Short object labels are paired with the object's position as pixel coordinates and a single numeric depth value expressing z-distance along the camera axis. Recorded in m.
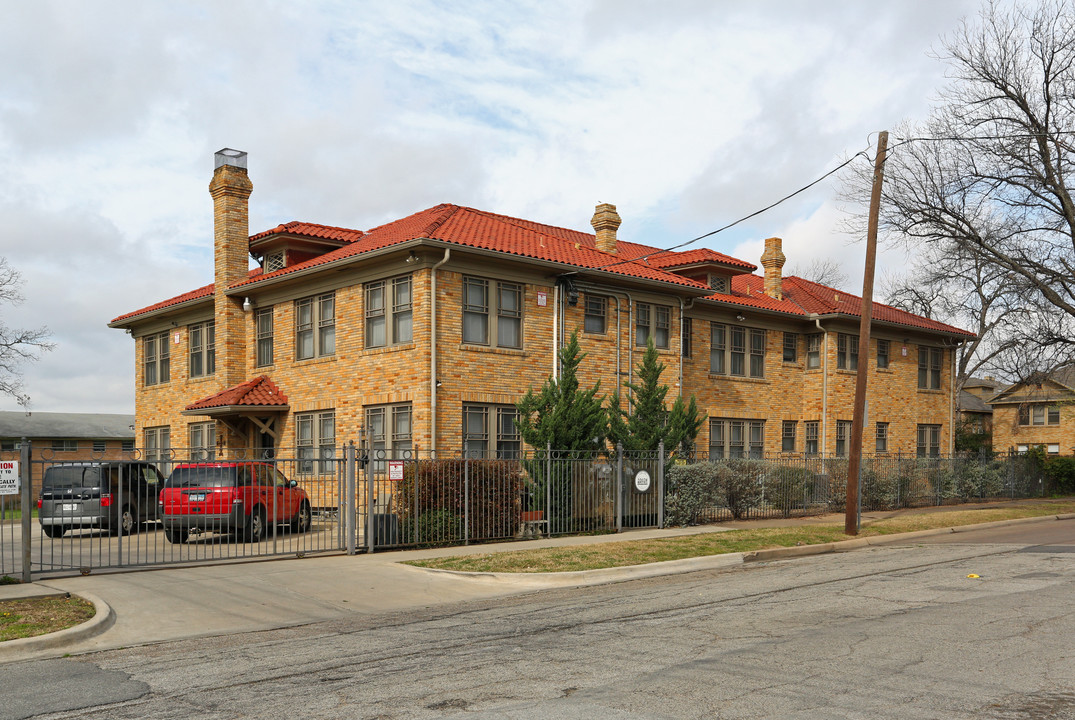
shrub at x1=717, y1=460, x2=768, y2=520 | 21.83
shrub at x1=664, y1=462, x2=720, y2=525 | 20.47
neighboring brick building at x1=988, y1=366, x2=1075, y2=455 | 60.12
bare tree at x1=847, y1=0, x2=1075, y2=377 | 29.42
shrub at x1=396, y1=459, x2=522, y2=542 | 16.73
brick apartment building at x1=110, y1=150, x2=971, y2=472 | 21.42
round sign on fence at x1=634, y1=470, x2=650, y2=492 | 19.78
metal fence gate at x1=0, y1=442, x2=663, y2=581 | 15.48
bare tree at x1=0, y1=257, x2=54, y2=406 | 43.69
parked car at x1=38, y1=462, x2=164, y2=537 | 15.45
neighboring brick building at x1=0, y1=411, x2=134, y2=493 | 52.91
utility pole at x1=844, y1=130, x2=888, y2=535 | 19.62
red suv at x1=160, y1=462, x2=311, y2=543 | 15.83
